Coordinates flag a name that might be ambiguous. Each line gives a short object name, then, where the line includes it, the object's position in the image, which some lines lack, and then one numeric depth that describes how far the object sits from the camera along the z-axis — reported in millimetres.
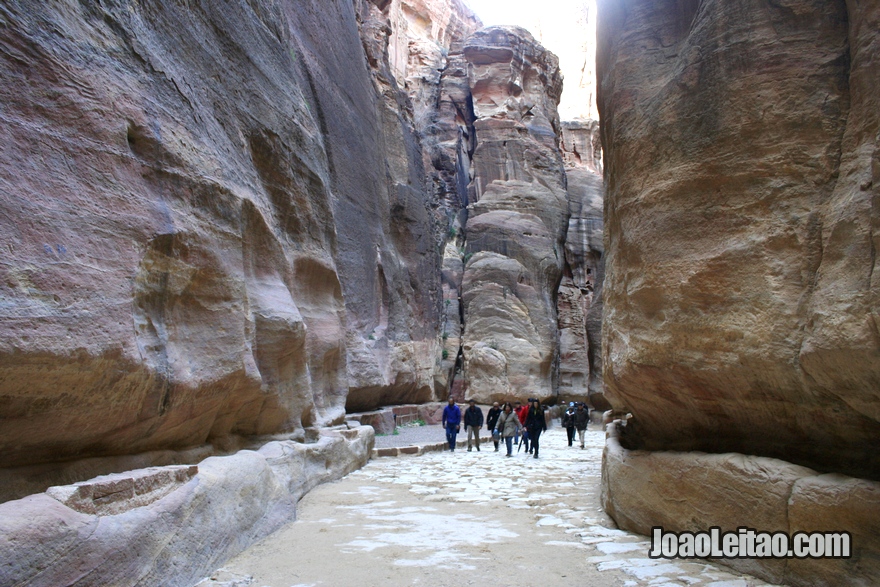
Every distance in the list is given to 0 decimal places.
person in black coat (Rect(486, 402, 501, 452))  14203
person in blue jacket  12859
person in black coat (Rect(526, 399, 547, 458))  12033
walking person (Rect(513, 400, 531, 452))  14877
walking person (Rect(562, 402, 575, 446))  14453
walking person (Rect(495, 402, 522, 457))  12156
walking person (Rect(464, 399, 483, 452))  13586
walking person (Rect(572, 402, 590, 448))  14150
